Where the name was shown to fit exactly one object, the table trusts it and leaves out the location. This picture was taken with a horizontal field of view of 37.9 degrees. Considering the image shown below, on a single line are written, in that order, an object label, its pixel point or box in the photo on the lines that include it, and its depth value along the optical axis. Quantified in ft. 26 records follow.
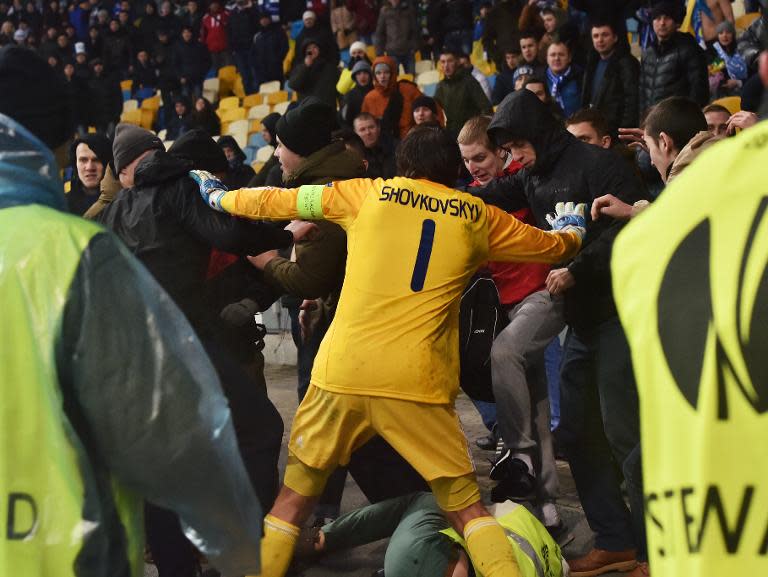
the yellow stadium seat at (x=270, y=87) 59.31
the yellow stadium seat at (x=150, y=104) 65.72
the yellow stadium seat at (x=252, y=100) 59.98
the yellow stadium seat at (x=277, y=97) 58.75
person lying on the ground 13.14
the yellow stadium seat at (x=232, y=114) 60.54
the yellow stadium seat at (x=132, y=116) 65.49
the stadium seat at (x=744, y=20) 36.54
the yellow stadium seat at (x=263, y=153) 51.47
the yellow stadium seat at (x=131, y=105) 67.87
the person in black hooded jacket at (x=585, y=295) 14.79
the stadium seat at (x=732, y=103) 28.40
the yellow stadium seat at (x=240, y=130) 58.39
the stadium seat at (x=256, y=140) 56.18
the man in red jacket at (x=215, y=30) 60.95
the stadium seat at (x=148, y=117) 64.69
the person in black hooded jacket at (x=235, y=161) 32.45
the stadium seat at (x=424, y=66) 51.57
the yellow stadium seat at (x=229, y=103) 61.62
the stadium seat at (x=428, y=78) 50.21
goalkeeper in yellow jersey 12.84
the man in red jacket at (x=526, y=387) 16.05
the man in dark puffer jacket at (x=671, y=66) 28.27
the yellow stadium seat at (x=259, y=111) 59.11
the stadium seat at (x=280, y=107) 56.64
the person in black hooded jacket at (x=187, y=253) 13.78
